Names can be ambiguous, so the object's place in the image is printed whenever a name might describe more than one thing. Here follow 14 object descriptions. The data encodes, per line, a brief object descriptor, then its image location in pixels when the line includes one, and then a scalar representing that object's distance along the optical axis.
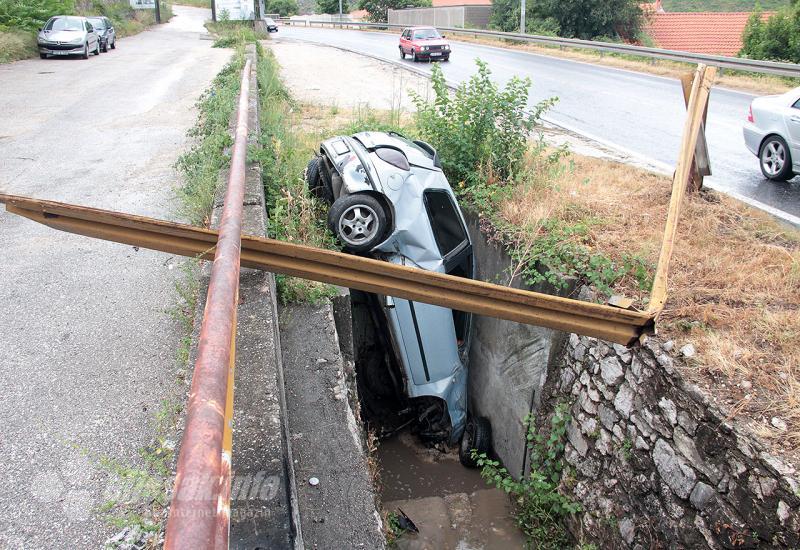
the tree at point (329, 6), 86.64
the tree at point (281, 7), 92.94
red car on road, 25.28
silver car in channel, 6.03
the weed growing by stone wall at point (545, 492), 5.14
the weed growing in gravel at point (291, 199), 4.77
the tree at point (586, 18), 42.84
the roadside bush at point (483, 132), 7.46
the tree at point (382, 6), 66.94
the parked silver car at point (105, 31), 25.11
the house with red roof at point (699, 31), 35.82
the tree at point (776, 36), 28.42
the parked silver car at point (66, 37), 21.31
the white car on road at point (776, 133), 8.28
